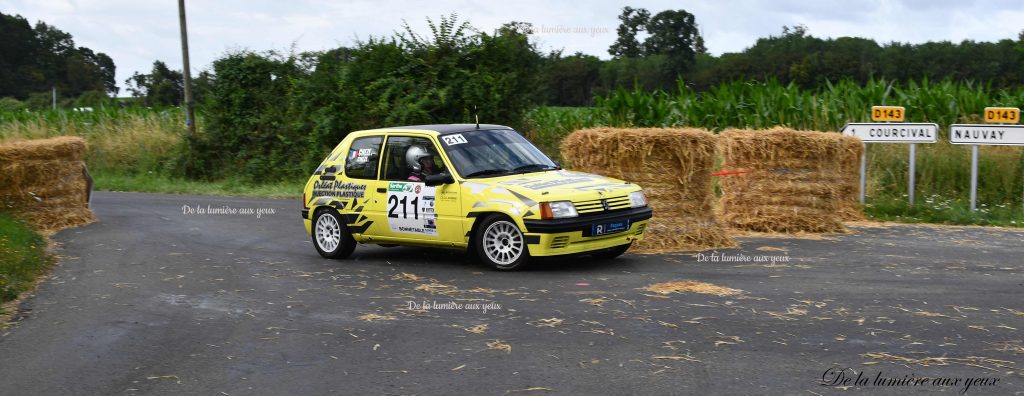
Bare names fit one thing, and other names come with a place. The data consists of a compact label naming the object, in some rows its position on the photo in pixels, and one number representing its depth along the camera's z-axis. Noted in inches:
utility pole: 1163.9
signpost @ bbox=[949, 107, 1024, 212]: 650.2
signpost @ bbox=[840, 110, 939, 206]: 674.2
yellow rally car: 419.8
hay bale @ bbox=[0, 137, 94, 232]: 653.9
